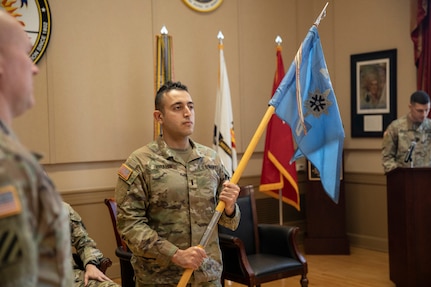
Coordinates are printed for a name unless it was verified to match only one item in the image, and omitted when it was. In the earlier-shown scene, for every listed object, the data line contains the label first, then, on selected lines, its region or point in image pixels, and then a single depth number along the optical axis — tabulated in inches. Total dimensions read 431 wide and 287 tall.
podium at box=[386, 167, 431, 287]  159.3
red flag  198.4
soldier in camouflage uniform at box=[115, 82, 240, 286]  80.6
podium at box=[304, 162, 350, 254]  217.9
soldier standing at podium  184.4
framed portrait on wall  213.9
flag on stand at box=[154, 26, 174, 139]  171.0
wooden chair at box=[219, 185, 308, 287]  137.1
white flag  187.3
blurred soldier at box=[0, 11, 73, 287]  30.0
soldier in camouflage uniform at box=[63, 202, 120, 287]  101.6
